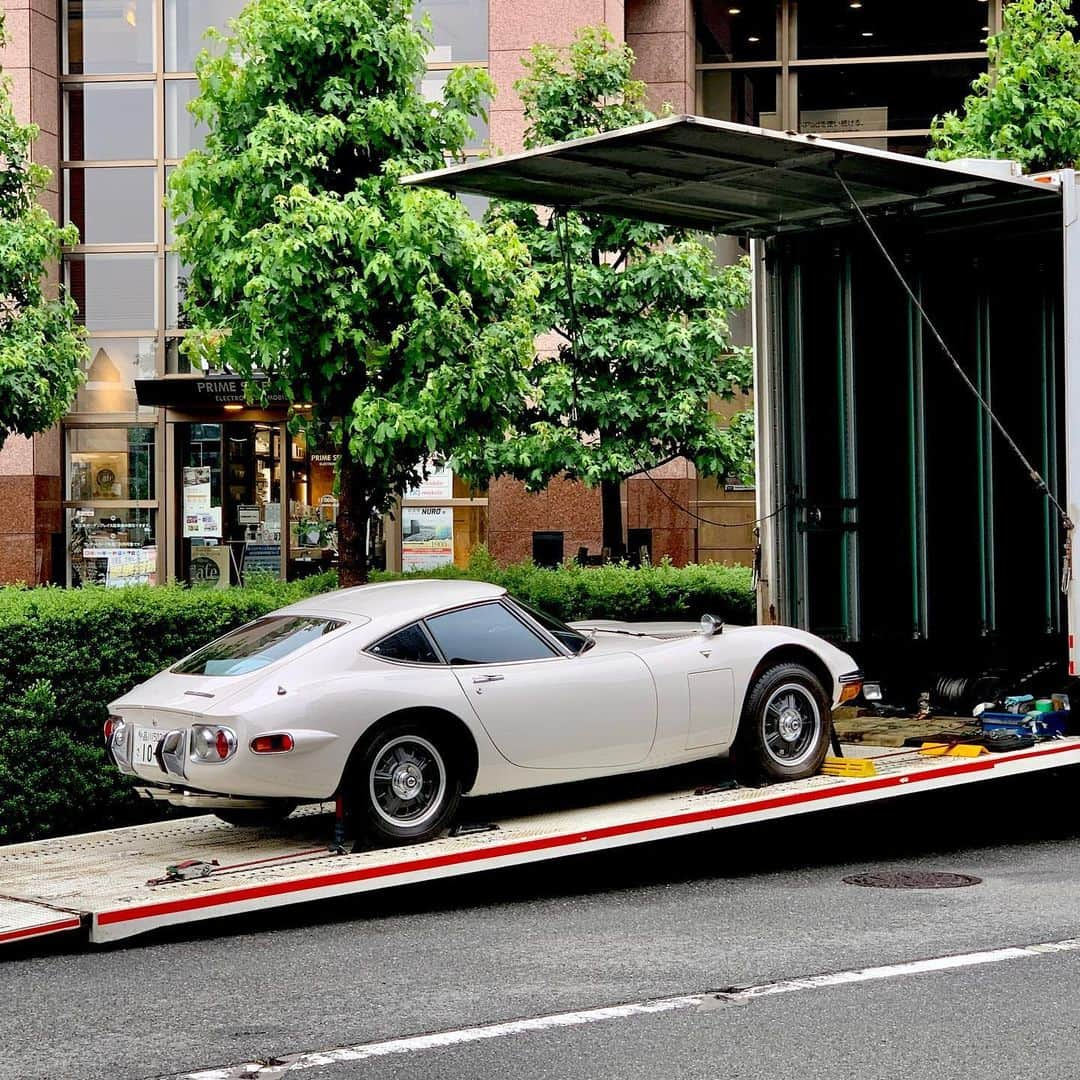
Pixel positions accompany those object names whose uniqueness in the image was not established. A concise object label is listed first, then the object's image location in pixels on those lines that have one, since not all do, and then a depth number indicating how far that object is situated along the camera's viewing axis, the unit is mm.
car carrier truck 10720
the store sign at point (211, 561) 24297
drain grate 8586
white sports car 7859
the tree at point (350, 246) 12969
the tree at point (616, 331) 18562
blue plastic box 9750
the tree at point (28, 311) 17297
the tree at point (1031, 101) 17266
